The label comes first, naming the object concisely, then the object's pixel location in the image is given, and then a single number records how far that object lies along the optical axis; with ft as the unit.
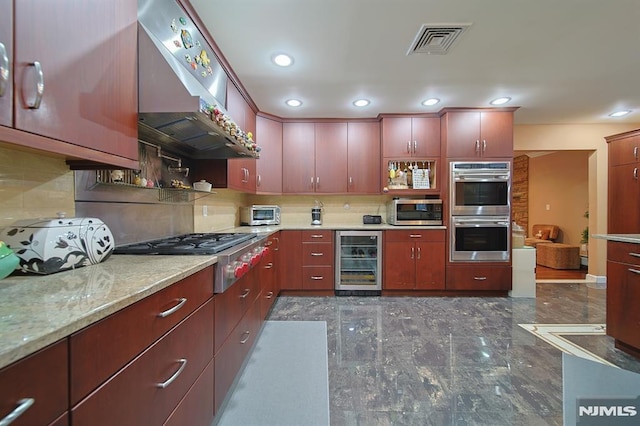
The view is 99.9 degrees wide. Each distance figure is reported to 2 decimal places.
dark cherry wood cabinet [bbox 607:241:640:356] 6.44
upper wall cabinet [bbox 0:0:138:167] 2.44
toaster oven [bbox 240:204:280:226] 12.02
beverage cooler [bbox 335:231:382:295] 11.46
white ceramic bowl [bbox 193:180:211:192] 7.48
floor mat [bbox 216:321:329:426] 4.84
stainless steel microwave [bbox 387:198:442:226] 11.63
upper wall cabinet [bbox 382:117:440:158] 11.82
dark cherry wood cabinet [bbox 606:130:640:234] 11.23
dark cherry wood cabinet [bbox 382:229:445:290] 11.30
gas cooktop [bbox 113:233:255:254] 4.63
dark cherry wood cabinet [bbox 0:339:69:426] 1.53
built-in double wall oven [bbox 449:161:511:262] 11.12
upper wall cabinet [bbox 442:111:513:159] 11.20
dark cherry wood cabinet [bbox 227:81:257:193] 8.48
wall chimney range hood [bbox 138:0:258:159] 4.17
